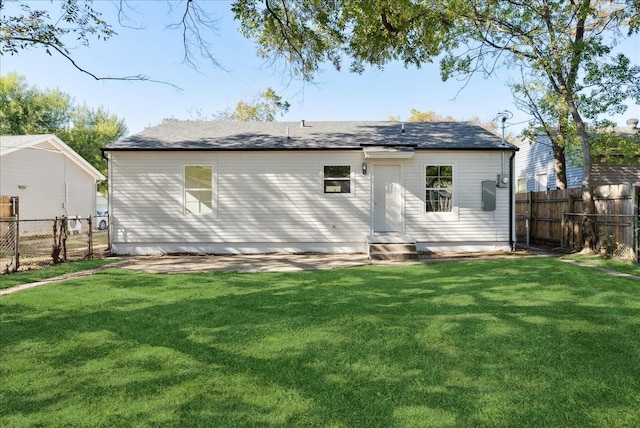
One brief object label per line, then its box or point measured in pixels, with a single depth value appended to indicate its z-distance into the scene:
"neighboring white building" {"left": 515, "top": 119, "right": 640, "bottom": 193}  16.66
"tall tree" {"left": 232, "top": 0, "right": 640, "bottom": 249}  7.31
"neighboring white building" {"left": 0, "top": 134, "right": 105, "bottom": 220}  16.89
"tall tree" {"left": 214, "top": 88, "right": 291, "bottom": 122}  30.75
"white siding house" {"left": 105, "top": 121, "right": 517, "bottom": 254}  11.49
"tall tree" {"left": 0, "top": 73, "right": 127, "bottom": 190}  30.98
